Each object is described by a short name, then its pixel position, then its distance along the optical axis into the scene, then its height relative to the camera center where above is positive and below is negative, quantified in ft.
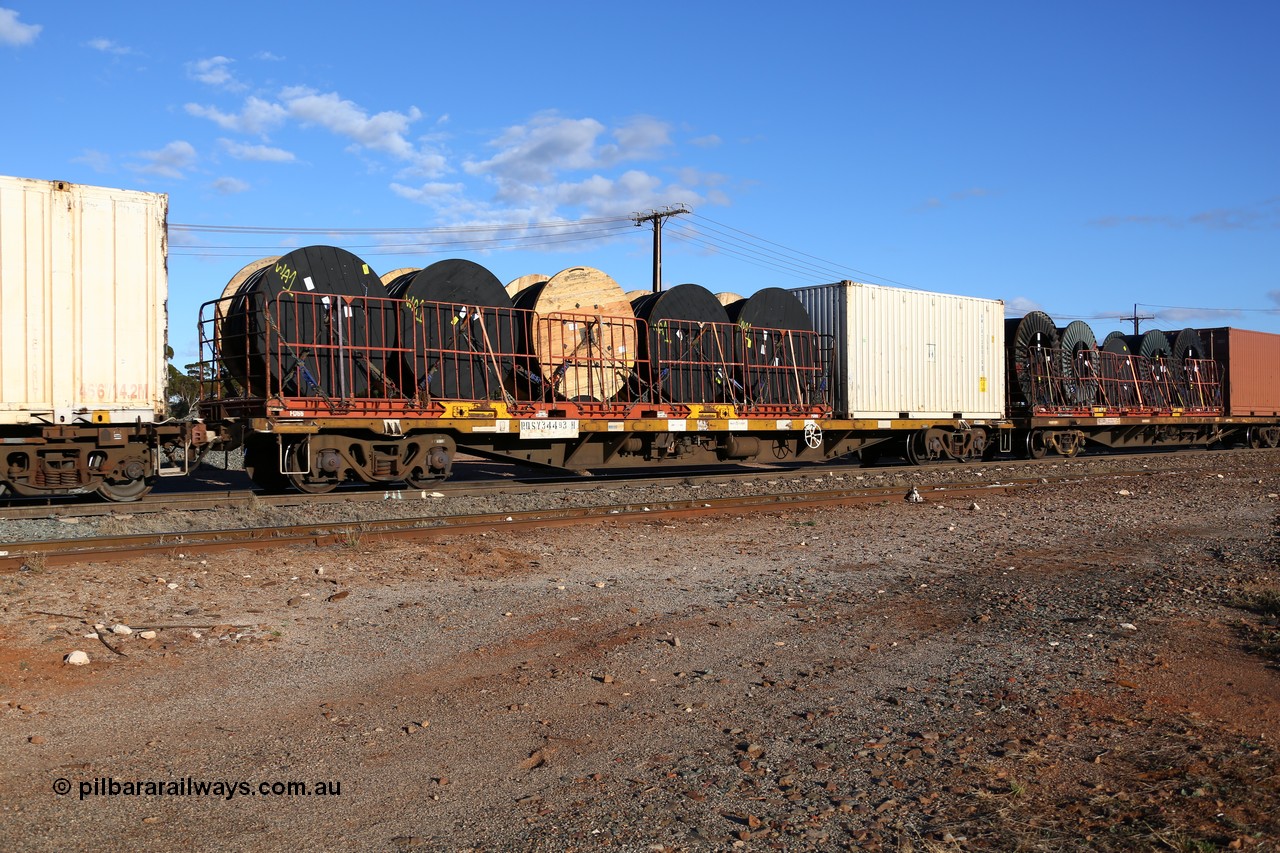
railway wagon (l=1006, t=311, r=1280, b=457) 79.25 +3.11
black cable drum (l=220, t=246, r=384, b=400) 41.60 +4.44
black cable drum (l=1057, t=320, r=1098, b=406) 82.84 +5.22
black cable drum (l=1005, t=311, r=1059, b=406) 78.33 +5.55
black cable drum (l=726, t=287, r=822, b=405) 59.47 +4.62
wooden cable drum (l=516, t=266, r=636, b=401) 49.78 +4.96
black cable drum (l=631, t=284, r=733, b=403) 54.75 +4.66
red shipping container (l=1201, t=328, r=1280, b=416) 103.71 +5.71
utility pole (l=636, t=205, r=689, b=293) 125.59 +24.81
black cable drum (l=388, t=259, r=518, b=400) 45.83 +4.76
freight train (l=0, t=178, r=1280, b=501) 36.50 +2.94
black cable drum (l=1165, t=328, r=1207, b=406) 99.55 +5.92
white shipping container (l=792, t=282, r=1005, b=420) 63.41 +5.09
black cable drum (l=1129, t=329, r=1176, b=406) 95.66 +5.80
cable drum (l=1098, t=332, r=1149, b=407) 88.99 +4.47
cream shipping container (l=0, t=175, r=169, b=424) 35.09 +4.85
